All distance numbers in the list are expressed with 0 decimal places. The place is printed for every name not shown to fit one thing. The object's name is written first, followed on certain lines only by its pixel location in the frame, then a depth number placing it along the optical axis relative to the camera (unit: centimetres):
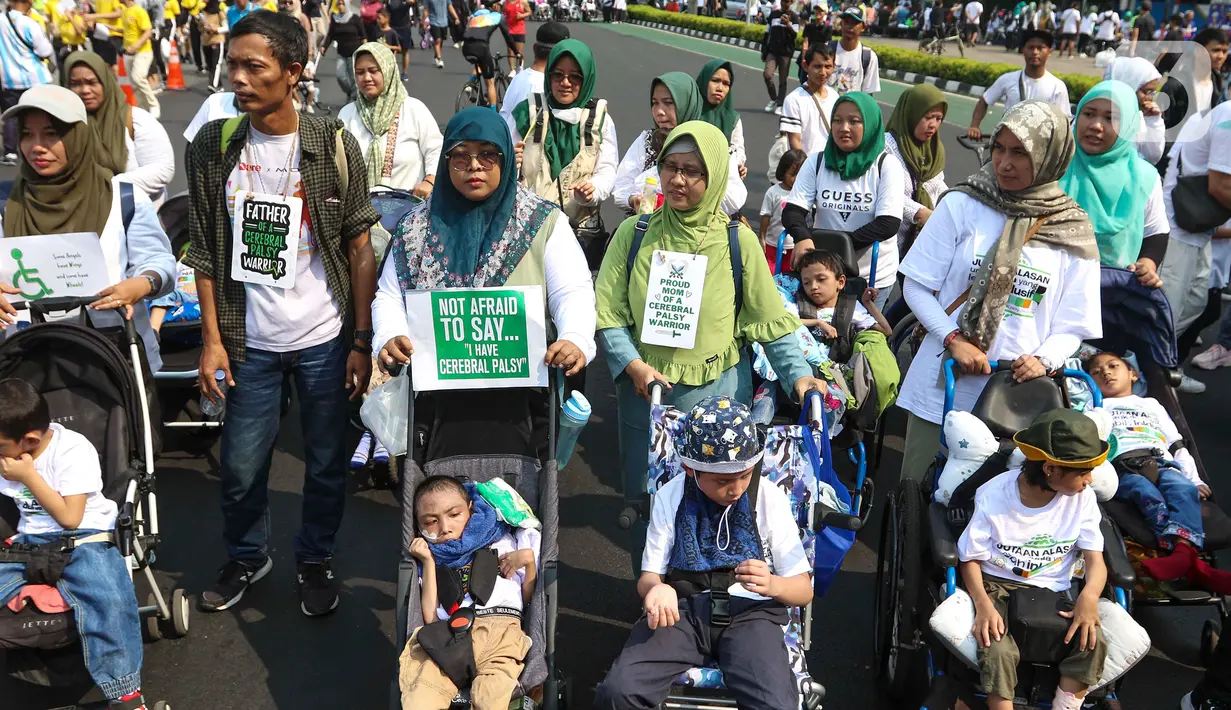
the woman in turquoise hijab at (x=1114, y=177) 452
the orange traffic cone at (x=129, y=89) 1330
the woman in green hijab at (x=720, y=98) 664
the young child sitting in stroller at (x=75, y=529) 331
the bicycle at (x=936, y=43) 3119
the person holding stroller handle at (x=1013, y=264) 360
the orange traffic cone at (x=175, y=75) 1812
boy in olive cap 313
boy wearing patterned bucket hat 299
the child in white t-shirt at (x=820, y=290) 501
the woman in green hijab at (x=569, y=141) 596
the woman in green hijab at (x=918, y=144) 623
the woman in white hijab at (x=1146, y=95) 655
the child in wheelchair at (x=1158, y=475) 392
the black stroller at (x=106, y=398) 372
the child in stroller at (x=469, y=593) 302
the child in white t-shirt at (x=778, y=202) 654
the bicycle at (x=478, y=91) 1560
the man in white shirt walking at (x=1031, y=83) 859
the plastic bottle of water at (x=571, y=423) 337
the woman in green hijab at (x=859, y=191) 554
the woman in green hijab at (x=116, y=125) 491
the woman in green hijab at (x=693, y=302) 368
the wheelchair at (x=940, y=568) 327
